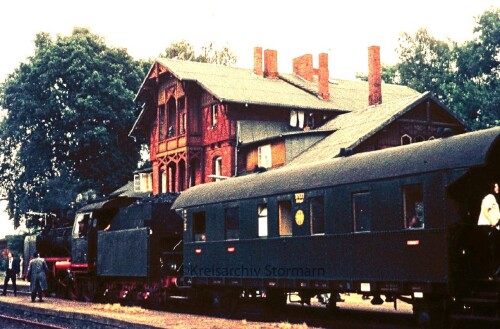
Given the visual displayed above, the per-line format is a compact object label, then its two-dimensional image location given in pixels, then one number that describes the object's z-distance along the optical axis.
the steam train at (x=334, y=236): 11.90
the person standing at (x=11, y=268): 28.06
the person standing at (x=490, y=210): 11.66
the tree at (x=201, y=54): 62.06
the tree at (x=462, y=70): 48.16
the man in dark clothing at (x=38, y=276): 23.95
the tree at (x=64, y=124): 51.47
